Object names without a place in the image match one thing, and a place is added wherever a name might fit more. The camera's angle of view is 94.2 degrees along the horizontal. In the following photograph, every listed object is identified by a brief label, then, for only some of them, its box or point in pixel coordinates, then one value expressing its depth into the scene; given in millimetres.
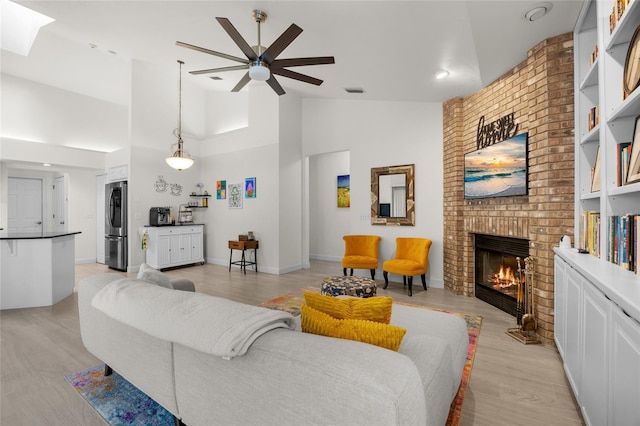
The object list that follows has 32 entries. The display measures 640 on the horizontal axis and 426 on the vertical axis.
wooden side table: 5855
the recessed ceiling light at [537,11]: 2222
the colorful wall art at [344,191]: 7238
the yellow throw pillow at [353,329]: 1124
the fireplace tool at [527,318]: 2801
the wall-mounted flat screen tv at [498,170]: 3184
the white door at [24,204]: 6340
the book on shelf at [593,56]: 2213
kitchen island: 3711
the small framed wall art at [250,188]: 6246
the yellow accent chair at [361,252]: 4801
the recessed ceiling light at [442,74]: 3556
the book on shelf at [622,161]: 1676
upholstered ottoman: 3043
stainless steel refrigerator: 5982
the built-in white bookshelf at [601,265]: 1159
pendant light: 5045
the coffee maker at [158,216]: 6105
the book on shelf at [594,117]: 2202
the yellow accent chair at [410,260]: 4301
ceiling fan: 2576
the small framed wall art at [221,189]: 6793
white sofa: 850
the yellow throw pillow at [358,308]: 1386
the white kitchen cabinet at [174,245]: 5977
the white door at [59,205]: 6855
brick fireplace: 2666
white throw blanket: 1063
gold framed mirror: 4902
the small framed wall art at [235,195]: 6508
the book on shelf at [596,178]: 2164
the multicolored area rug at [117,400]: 1735
